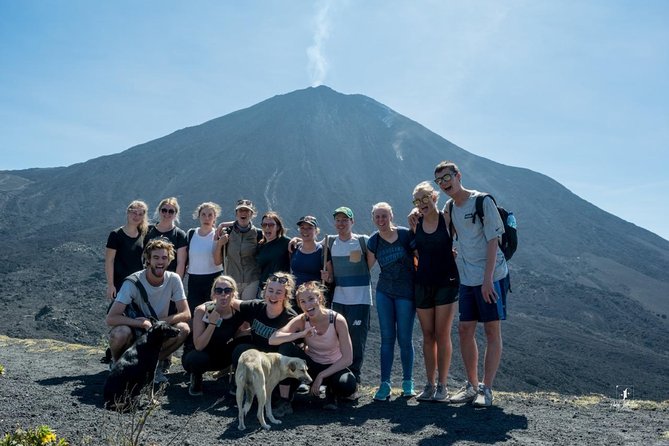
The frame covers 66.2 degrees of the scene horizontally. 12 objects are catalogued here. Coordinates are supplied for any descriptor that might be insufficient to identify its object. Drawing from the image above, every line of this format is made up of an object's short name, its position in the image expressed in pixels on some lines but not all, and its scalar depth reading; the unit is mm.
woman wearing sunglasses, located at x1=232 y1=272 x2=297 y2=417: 5316
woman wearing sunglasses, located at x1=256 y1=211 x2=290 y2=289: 6344
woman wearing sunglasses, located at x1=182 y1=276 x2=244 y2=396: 5484
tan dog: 4527
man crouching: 5637
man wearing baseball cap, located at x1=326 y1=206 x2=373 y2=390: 5746
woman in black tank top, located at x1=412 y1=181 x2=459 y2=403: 5402
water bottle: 5141
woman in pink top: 5137
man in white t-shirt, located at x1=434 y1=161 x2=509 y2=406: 5055
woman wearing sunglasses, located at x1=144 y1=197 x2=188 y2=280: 6660
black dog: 4914
